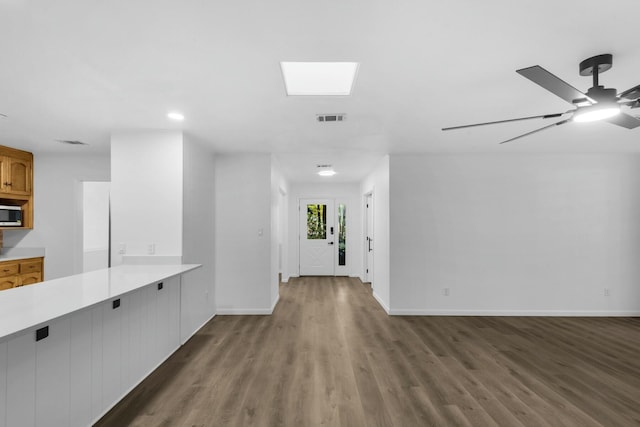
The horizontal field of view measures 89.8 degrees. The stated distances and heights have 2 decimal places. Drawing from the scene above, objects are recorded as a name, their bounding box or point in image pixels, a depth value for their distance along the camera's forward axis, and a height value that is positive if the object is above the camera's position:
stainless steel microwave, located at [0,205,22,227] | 4.30 +0.06
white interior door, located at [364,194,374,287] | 7.11 -0.57
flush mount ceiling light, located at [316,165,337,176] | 5.82 +0.92
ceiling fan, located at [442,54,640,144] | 1.88 +0.74
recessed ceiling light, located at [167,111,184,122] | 2.98 +0.98
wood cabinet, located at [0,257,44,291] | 4.18 -0.72
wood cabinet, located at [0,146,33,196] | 4.32 +0.69
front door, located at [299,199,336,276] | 8.11 -0.36
